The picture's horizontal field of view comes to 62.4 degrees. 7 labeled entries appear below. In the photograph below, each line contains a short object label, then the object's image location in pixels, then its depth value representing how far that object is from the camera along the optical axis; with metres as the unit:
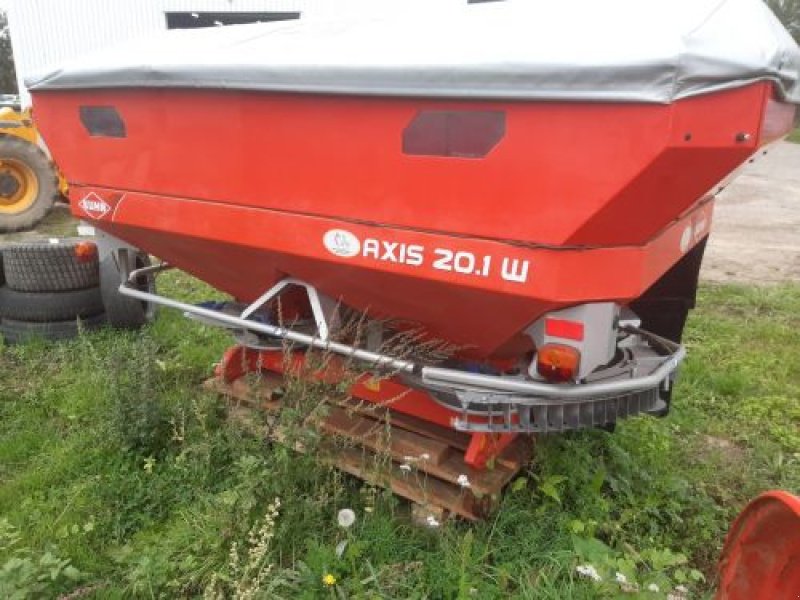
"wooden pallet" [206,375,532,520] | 2.49
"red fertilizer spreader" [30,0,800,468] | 1.70
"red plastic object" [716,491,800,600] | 1.83
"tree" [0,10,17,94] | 44.88
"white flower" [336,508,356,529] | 2.33
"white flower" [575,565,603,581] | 2.04
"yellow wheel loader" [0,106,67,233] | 7.26
